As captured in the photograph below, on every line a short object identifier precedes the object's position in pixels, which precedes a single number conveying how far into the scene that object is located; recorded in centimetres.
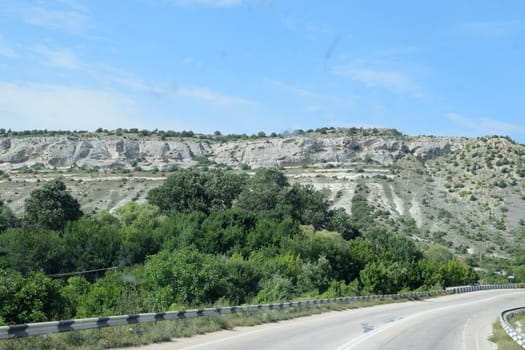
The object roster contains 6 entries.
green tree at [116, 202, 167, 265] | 6850
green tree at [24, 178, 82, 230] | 8044
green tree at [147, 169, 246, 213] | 9044
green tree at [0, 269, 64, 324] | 2817
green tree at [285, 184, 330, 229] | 9206
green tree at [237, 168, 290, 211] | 9315
